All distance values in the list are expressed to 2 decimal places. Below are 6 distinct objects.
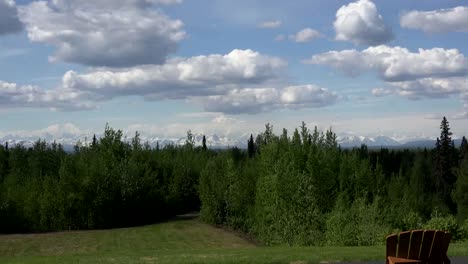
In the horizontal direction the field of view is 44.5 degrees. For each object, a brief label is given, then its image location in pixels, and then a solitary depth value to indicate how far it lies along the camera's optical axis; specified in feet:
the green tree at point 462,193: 272.37
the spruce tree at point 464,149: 364.67
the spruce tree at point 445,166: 332.60
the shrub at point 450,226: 86.20
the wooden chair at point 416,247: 32.53
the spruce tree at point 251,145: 475.72
